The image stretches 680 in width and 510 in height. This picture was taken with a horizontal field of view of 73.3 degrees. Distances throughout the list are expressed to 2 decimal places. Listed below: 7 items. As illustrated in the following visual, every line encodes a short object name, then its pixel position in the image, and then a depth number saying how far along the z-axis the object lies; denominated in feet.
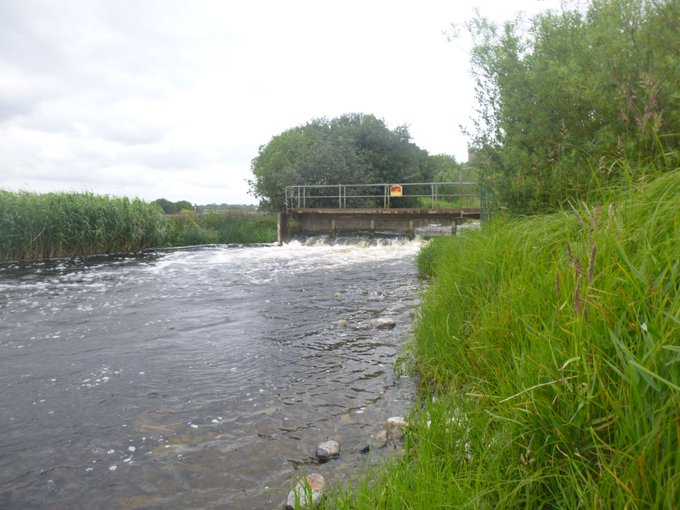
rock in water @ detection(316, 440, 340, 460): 10.85
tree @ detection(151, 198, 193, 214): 113.39
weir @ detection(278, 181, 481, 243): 67.19
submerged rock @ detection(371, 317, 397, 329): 21.91
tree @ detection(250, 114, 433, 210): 84.89
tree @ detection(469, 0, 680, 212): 14.96
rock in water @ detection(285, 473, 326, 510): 8.03
